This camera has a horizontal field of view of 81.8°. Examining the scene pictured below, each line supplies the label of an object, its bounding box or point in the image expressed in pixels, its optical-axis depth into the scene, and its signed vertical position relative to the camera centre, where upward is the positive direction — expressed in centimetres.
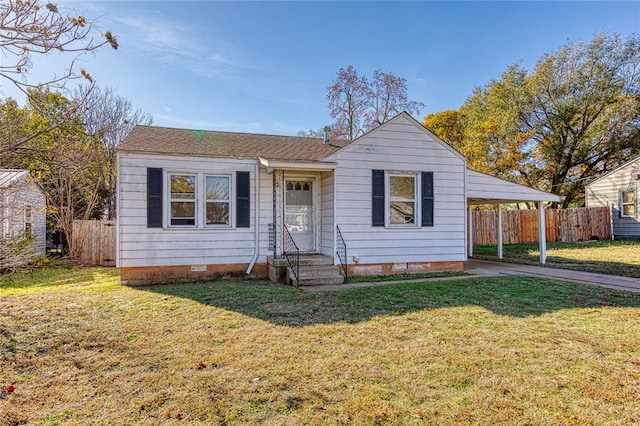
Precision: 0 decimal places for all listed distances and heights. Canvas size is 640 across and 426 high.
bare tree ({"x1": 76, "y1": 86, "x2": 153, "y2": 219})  1702 +507
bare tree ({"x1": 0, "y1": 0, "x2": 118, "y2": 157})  362 +192
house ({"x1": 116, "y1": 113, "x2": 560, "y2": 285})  848 +50
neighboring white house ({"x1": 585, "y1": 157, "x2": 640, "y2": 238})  1812 +143
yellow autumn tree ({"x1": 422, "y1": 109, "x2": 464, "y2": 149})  2666 +727
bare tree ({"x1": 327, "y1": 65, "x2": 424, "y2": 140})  2428 +834
